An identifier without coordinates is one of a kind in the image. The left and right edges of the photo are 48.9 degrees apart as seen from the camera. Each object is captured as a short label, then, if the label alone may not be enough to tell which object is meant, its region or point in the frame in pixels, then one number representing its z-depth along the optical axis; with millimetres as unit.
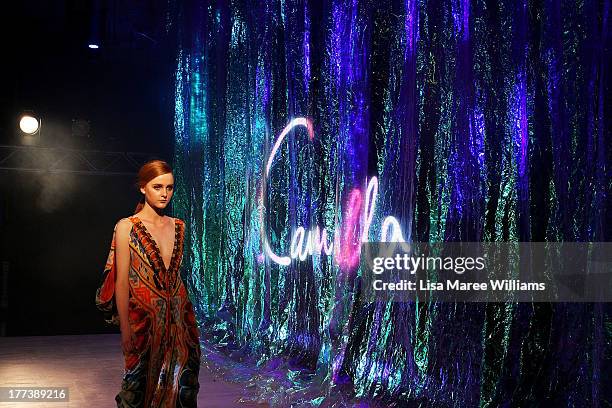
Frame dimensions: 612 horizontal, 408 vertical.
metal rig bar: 8336
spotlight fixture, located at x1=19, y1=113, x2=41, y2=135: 7934
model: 2355
